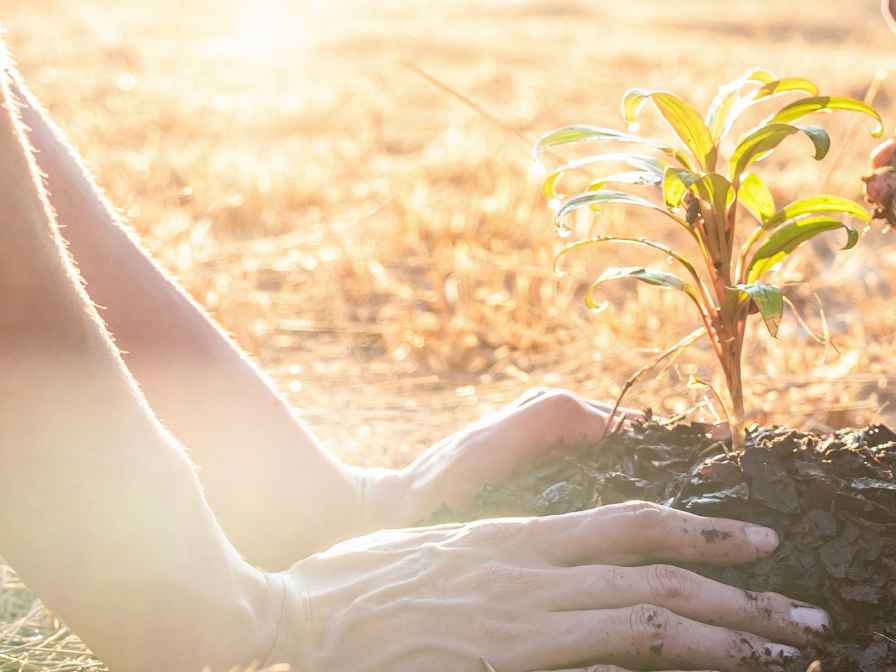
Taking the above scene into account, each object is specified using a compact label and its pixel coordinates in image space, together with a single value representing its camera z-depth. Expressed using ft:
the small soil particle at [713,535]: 2.32
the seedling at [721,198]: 2.37
